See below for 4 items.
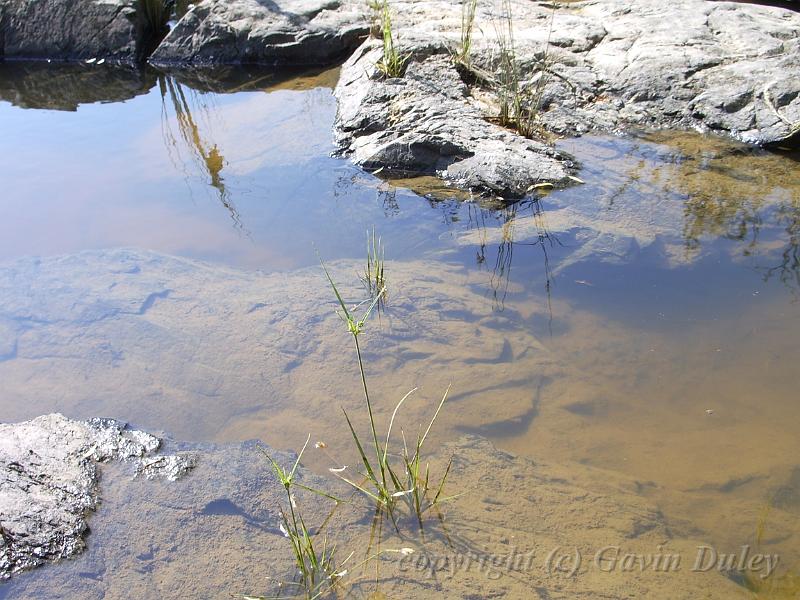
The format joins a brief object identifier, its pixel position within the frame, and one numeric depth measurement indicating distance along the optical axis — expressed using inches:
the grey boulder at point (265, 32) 238.2
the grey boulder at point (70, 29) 251.8
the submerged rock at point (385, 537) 76.0
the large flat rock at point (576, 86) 165.5
